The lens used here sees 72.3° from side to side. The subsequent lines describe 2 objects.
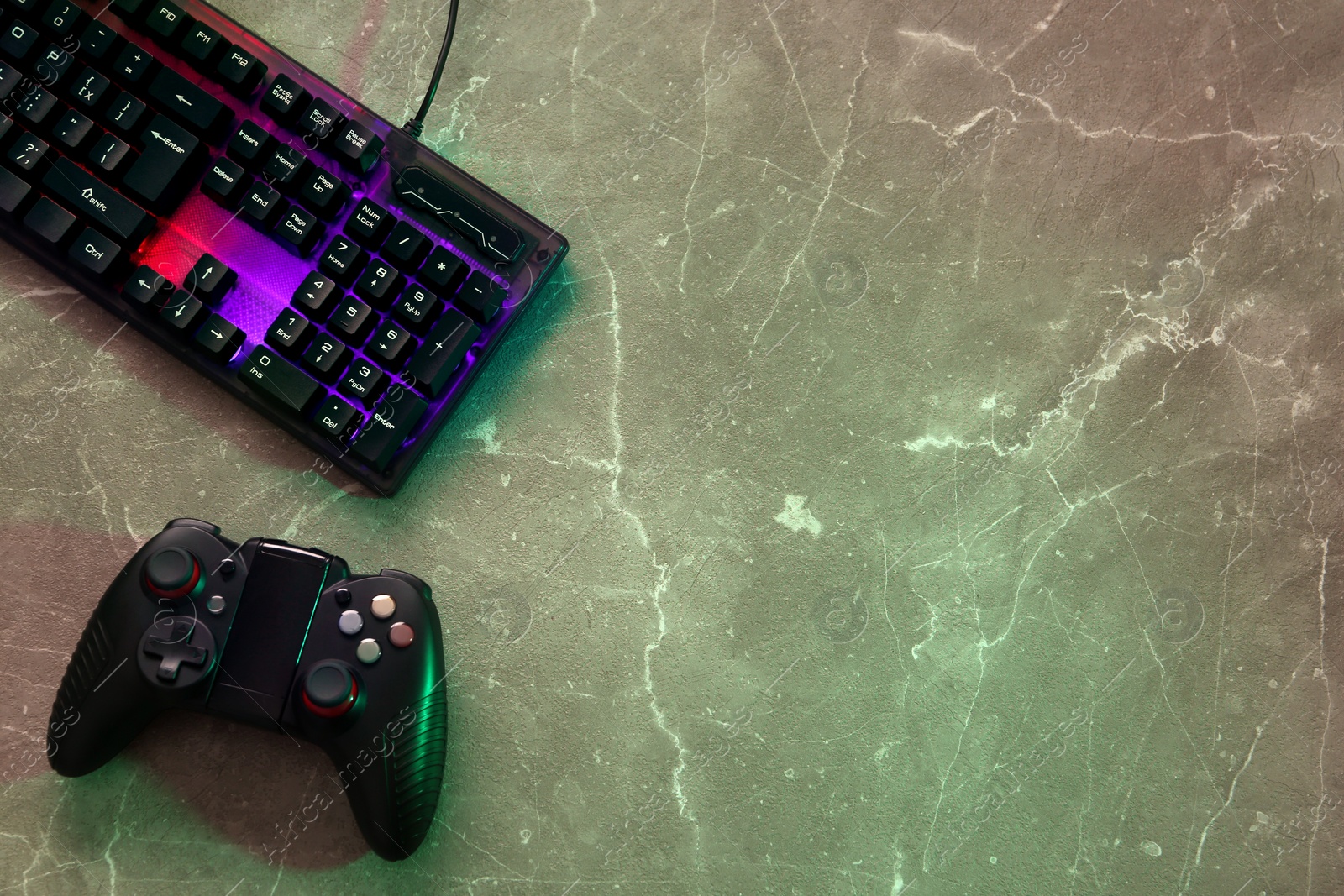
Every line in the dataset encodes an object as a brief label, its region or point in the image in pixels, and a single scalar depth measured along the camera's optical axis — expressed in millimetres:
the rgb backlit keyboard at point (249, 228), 870
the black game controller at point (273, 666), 834
